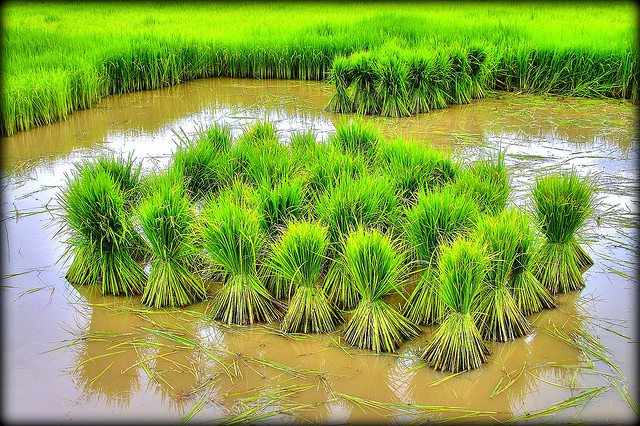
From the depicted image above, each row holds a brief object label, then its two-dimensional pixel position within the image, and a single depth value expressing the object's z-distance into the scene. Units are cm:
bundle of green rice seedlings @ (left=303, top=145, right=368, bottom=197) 384
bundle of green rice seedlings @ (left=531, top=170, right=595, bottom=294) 337
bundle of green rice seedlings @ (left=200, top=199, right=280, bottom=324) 306
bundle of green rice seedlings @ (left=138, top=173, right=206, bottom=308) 323
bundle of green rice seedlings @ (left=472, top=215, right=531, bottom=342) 292
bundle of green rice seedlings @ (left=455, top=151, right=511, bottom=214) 365
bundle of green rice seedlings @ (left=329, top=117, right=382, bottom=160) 460
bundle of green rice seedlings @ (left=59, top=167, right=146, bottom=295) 338
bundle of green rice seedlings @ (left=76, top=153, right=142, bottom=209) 381
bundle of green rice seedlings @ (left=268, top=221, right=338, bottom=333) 293
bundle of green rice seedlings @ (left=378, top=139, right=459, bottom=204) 388
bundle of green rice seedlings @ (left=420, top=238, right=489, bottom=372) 265
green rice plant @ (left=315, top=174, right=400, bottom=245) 328
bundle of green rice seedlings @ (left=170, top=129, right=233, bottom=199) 420
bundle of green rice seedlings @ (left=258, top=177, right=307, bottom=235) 337
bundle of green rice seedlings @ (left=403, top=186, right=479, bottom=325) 304
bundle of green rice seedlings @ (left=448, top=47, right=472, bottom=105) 724
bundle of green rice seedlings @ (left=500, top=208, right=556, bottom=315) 302
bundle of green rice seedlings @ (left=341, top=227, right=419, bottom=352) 280
